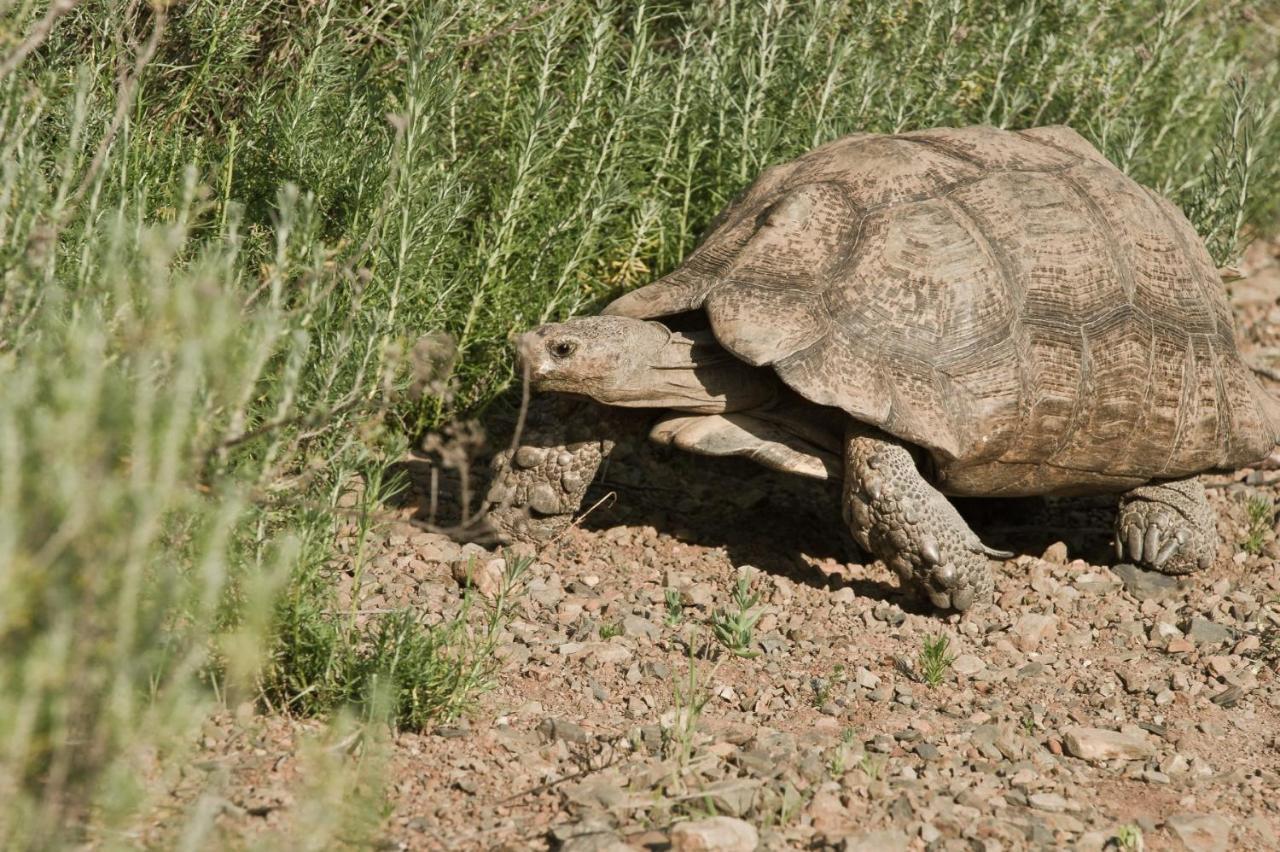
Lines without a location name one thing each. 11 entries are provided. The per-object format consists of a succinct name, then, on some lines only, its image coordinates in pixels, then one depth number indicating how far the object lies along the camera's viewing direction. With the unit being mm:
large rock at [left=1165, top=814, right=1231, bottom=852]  7680
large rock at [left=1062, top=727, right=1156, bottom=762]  8719
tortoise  10523
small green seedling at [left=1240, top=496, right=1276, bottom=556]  12492
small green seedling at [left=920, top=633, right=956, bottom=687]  9555
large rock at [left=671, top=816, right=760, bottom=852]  6945
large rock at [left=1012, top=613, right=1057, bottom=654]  10462
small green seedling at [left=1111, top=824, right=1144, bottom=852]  7504
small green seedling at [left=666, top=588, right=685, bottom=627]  10055
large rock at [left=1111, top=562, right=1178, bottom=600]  11625
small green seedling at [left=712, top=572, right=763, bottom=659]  9711
